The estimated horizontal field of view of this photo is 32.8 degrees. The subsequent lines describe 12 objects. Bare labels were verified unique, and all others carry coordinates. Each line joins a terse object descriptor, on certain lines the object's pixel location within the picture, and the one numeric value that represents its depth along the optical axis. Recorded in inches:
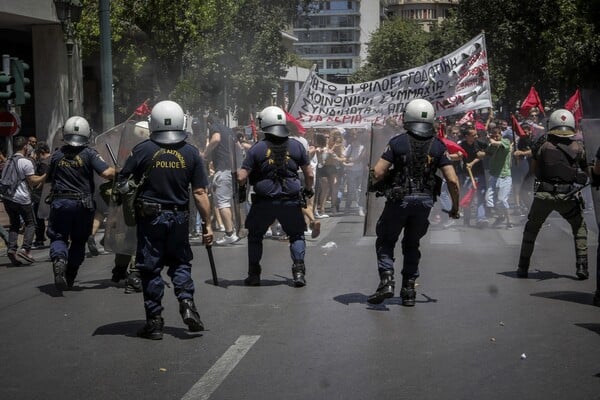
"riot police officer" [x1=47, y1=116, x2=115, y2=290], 408.8
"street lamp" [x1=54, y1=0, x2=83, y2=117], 813.9
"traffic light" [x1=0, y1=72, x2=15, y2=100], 628.4
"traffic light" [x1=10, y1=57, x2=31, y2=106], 661.3
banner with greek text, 799.7
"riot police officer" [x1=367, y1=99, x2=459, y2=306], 349.4
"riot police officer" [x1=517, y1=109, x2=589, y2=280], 421.1
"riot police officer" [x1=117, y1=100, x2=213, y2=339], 304.8
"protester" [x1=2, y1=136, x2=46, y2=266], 533.0
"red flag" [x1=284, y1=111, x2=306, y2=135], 701.9
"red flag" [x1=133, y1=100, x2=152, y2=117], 640.3
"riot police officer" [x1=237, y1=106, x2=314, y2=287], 408.2
